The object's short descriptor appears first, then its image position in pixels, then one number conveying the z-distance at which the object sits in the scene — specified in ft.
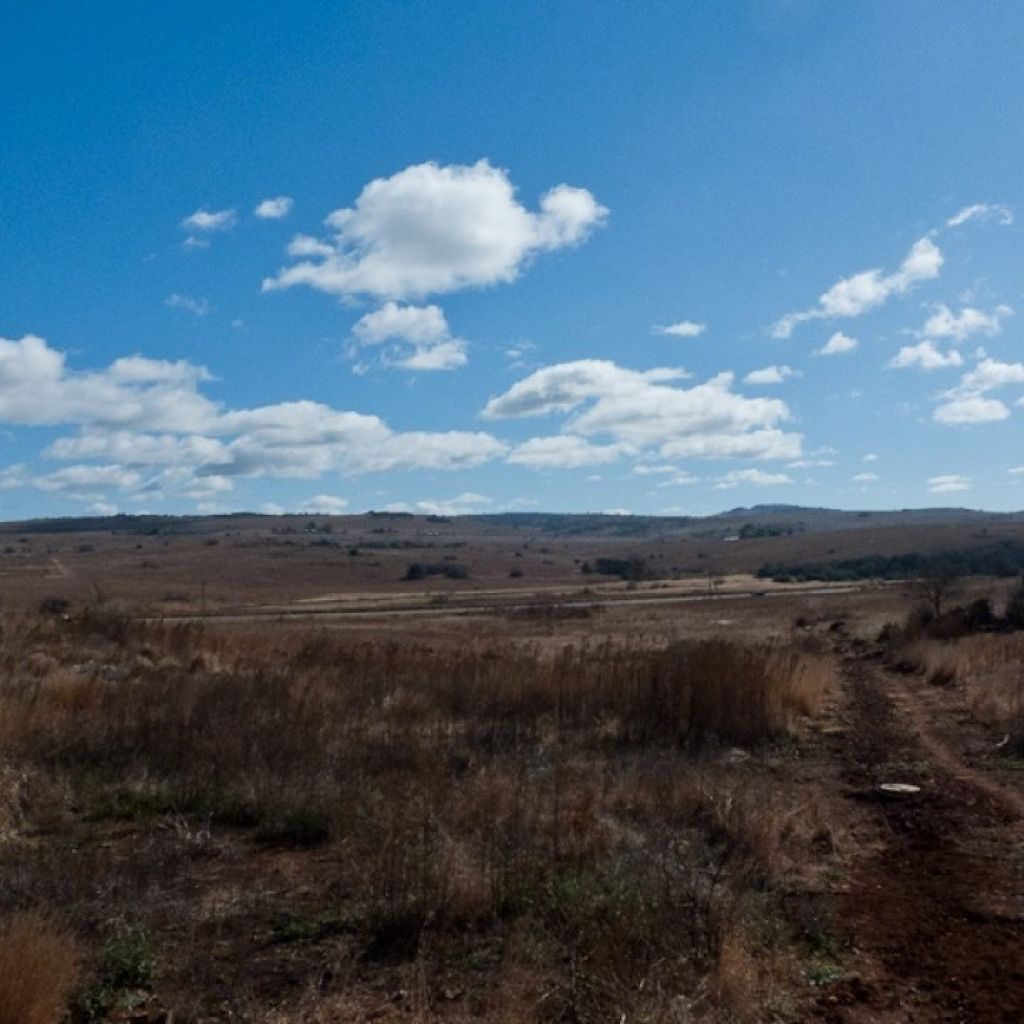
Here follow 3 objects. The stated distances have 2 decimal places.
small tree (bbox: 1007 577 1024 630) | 108.27
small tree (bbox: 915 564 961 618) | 122.21
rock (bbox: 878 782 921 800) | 35.83
